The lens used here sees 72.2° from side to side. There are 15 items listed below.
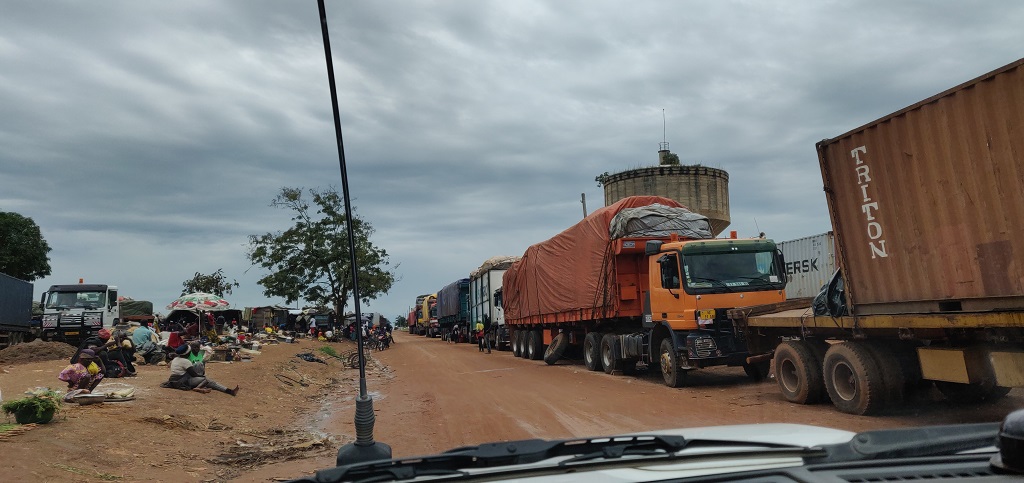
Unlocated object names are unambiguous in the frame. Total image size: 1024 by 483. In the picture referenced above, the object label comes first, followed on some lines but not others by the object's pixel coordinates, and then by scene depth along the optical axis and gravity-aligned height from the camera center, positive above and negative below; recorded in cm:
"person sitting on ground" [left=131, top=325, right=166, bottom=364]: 1898 +50
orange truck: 1299 +103
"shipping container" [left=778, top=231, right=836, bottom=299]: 2284 +222
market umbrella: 2773 +237
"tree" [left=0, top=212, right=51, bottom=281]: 5609 +993
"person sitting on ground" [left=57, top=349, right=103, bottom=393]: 1056 -7
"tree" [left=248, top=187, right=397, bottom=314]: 4619 +666
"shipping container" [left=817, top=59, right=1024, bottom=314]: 686 +133
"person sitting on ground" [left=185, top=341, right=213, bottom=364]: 1380 +18
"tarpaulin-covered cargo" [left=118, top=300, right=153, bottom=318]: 4974 +415
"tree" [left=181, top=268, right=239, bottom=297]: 6147 +665
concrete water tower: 3897 +833
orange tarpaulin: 1639 +193
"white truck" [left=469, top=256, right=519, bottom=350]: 3192 +227
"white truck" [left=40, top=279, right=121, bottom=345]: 2505 +207
